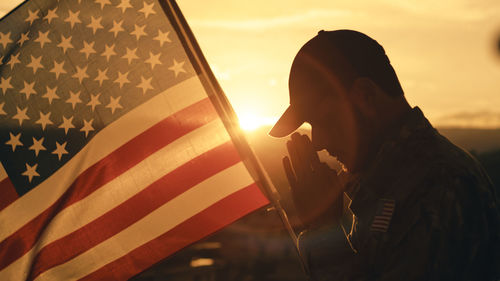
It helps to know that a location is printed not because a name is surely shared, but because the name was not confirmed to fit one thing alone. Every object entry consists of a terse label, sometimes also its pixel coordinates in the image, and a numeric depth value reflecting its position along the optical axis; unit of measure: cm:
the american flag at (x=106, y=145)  278
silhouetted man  146
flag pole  271
